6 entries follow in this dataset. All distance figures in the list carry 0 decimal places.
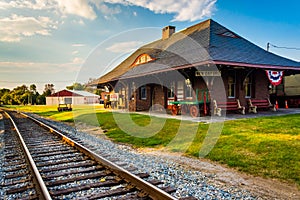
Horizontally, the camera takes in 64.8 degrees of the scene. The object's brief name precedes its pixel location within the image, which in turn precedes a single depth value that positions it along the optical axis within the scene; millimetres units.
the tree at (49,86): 106494
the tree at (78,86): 74725
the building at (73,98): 53044
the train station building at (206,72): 12438
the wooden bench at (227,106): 12450
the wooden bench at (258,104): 13577
